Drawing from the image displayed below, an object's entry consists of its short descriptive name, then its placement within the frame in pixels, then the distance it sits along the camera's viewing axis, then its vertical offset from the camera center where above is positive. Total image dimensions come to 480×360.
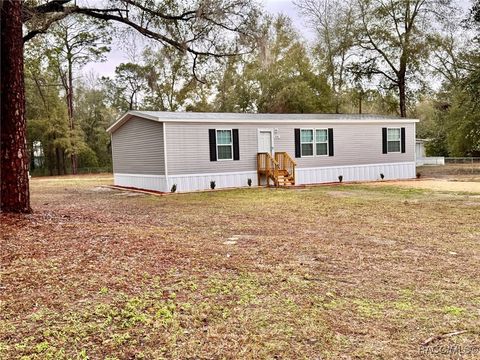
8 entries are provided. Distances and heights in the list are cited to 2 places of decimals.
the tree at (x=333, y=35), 25.08 +7.87
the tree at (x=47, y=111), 28.70 +4.22
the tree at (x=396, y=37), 23.22 +7.01
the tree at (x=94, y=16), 5.82 +2.88
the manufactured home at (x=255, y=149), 13.60 +0.47
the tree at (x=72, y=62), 26.45 +7.65
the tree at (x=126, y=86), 32.93 +6.72
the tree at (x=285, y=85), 26.25 +5.15
